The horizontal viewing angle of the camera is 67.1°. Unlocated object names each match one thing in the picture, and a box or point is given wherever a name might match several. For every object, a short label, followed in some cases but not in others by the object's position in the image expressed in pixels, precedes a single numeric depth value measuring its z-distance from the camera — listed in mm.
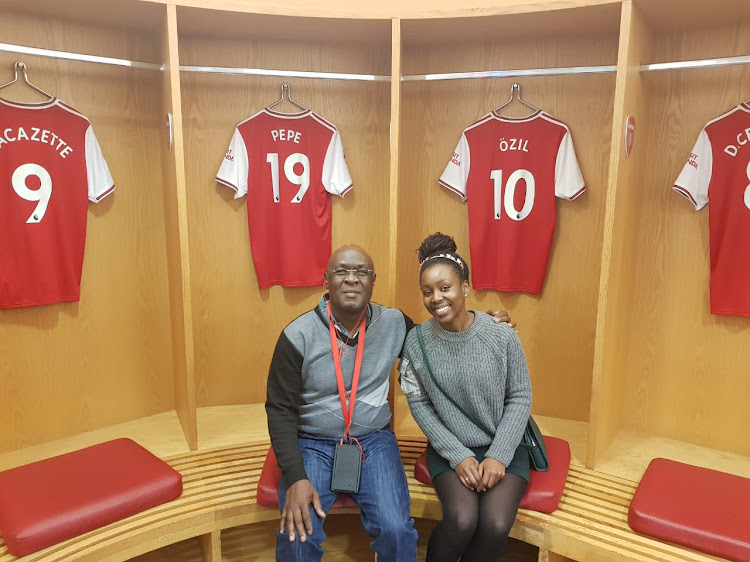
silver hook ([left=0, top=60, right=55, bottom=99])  2295
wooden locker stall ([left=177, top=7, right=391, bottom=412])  2725
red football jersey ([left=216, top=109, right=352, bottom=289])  2736
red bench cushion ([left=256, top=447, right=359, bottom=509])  1887
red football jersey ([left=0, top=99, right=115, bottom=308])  2303
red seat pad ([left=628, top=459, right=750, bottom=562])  1729
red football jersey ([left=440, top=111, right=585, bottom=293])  2607
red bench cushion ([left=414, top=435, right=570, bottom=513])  1930
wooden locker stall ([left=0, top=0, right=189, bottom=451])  2400
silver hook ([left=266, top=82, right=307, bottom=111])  2773
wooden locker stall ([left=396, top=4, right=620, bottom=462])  2576
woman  1760
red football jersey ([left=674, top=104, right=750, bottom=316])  2301
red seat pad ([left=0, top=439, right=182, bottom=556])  1747
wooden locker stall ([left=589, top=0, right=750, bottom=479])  2303
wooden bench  1789
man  1745
